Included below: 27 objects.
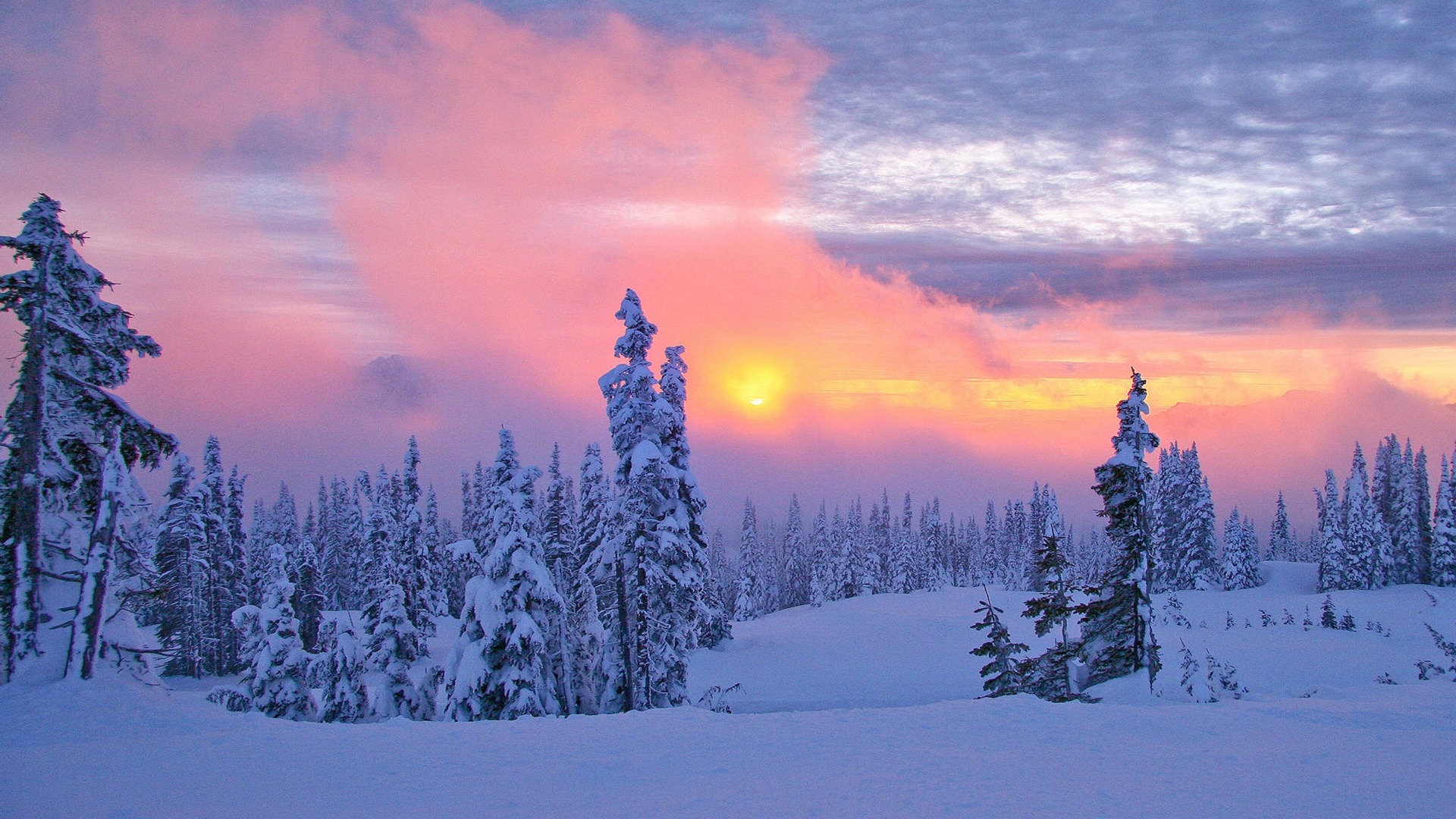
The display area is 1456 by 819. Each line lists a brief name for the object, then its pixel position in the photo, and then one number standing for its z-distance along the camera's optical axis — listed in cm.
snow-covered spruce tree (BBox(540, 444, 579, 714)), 2862
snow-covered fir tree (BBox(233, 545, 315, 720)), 2697
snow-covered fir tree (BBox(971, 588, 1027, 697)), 2553
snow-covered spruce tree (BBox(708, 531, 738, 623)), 11214
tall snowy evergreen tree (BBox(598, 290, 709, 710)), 2494
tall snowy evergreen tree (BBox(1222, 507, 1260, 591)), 7550
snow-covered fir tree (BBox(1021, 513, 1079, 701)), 2503
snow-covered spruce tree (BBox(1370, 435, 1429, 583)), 7006
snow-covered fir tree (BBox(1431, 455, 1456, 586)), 6378
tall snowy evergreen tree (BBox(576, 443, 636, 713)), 2533
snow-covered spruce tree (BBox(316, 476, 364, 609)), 7781
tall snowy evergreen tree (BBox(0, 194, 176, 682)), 1605
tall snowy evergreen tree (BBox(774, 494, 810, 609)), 11006
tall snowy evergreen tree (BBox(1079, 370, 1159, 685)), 2284
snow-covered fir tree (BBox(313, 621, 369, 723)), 2891
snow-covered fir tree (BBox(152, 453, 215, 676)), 4678
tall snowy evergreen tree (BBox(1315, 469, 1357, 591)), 6688
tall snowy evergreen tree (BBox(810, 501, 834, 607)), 8969
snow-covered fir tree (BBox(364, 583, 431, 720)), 2928
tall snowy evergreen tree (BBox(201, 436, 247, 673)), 5169
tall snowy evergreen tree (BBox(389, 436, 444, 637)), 4444
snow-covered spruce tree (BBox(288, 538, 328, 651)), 5472
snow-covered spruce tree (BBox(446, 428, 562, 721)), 2316
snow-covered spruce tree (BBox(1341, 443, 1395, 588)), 6656
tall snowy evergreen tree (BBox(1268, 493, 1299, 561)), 10900
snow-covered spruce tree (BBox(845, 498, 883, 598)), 9194
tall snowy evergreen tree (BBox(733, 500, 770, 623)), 8438
